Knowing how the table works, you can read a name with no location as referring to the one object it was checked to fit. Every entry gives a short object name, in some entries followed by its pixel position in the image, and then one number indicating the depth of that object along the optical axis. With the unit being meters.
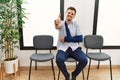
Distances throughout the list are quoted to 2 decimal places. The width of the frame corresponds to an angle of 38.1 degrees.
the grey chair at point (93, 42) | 3.38
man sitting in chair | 2.89
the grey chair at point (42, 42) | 3.30
